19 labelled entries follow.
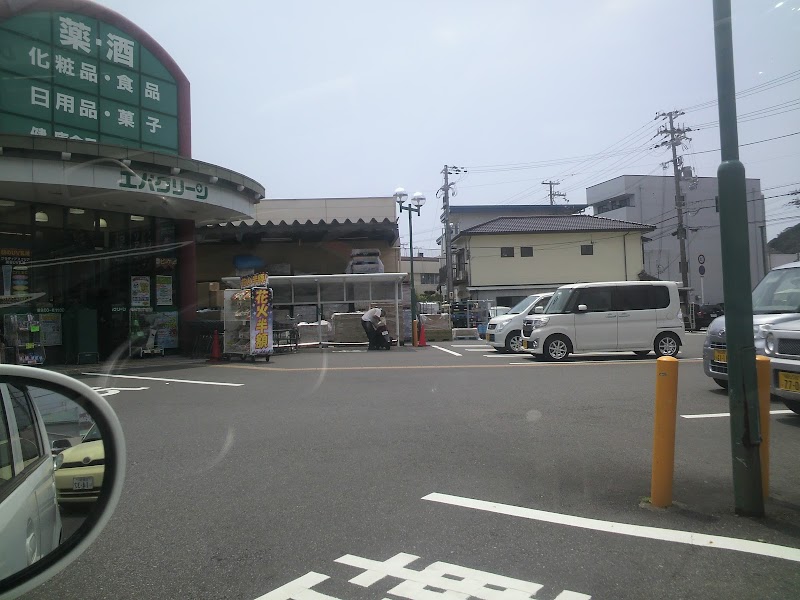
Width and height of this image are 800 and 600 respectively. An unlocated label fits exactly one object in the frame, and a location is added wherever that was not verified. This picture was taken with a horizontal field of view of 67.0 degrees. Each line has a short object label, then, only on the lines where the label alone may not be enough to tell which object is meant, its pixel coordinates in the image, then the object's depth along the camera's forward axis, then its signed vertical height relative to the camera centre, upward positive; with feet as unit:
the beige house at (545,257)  131.85 +10.81
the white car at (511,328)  58.59 -2.03
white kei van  48.83 -1.32
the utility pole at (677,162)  114.52 +27.10
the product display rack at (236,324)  53.47 -0.88
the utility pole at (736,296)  14.20 +0.12
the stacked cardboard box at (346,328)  69.82 -1.93
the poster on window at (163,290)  57.47 +2.52
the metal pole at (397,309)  69.62 +0.06
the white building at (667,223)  156.25 +21.16
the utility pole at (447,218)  134.92 +22.15
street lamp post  70.85 +12.68
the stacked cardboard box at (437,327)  80.84 -2.48
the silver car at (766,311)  24.80 -0.49
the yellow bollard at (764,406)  14.93 -2.65
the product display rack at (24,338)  45.78 -1.41
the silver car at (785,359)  22.20 -2.25
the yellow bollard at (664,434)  14.84 -3.27
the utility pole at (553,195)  211.00 +38.69
